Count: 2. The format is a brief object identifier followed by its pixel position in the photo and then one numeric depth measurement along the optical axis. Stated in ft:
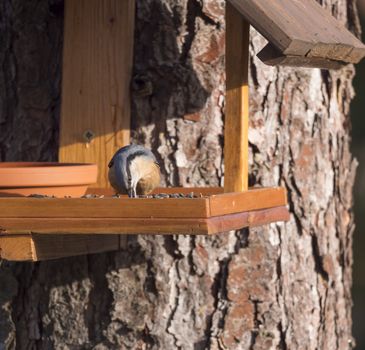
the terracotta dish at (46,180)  23.54
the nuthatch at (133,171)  23.56
